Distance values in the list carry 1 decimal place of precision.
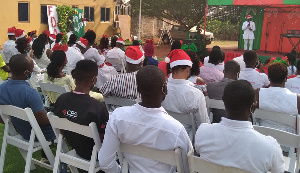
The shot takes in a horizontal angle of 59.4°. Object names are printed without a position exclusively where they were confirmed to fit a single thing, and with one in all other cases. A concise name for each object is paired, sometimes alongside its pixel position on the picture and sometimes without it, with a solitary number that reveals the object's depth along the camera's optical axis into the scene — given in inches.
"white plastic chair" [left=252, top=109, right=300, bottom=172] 83.0
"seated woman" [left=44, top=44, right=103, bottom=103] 130.2
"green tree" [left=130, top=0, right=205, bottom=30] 635.8
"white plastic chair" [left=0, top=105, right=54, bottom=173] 89.3
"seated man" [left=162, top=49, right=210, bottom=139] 95.6
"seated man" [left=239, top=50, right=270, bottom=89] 145.8
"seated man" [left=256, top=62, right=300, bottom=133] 99.5
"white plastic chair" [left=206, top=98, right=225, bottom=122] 108.5
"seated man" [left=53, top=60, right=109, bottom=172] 80.6
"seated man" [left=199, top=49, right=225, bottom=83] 143.7
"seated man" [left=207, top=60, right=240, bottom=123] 116.3
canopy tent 458.5
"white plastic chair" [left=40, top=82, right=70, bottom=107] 116.7
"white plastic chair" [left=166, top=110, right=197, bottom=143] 94.2
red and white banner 491.1
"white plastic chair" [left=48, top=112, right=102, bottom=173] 75.9
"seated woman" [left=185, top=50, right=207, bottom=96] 127.3
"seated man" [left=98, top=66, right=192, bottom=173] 64.3
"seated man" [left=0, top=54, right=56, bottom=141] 98.2
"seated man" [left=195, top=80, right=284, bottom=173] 57.0
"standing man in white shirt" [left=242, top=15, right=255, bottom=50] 446.8
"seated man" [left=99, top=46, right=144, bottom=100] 110.5
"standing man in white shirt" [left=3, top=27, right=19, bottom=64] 218.3
